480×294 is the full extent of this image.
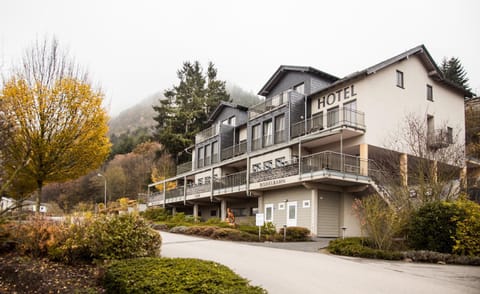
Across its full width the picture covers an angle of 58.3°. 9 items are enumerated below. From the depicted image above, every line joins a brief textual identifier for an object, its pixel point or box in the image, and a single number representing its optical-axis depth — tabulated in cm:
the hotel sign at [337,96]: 2780
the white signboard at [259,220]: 2075
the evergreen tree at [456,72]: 5365
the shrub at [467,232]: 1449
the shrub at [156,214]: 3959
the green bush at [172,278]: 741
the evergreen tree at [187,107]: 5597
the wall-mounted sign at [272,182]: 2705
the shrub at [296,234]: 2217
